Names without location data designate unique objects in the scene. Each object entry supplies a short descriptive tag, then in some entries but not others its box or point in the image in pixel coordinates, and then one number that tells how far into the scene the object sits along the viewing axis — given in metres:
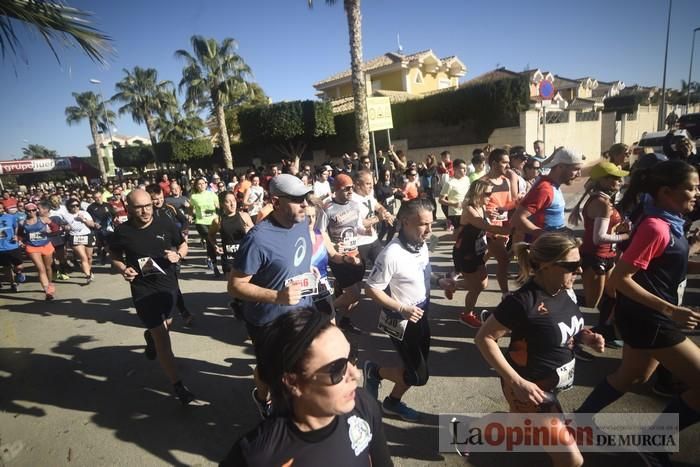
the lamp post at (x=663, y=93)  22.23
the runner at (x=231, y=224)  6.09
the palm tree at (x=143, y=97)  37.00
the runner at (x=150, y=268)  3.40
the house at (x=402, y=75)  32.28
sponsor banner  42.91
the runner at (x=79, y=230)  8.10
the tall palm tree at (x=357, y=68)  13.37
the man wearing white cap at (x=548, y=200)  3.77
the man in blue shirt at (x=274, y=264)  2.58
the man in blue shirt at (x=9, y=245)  7.46
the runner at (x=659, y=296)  2.18
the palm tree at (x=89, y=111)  51.84
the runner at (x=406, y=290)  2.66
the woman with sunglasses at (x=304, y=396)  1.26
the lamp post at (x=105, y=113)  51.04
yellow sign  10.34
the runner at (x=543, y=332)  1.95
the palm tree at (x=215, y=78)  25.36
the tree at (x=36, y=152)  89.81
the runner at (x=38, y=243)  7.32
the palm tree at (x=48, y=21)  2.40
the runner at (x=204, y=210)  7.73
